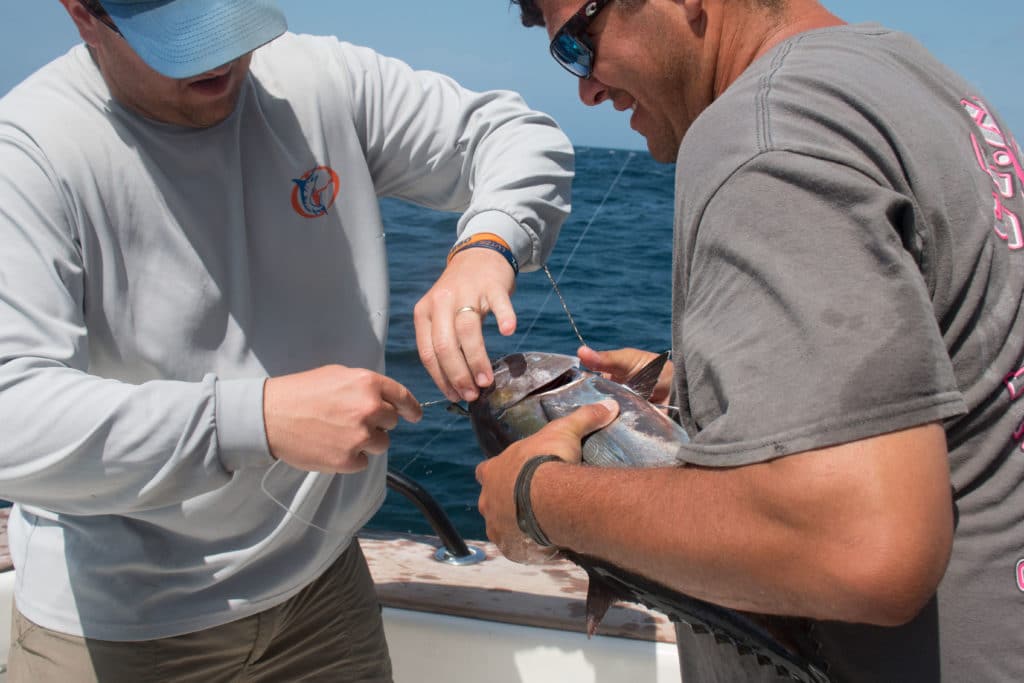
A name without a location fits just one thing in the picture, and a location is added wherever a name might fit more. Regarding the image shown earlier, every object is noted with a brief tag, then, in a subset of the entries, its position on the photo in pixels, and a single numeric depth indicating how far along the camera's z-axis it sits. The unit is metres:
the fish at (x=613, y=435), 1.49
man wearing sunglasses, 1.07
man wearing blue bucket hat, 1.73
